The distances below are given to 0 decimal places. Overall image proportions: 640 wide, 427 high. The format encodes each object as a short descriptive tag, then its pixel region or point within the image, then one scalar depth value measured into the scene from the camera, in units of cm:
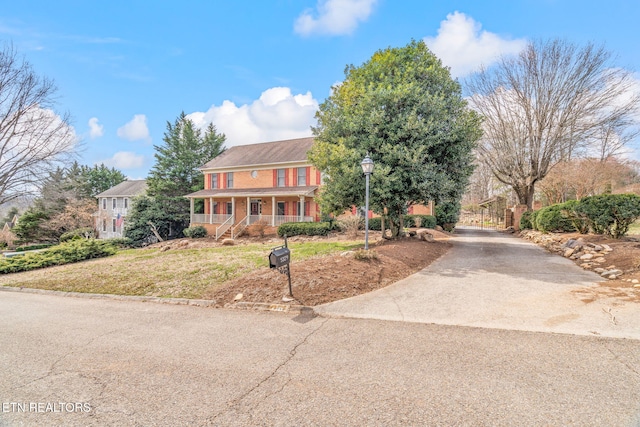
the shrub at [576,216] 1142
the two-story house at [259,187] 2345
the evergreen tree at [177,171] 2927
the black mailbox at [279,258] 550
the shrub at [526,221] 1853
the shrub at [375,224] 1952
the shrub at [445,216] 2300
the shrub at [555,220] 1320
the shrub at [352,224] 1588
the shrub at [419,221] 2031
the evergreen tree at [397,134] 1045
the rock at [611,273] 684
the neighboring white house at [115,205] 3653
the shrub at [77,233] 2830
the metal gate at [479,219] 3300
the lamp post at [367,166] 948
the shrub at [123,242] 2433
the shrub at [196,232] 2533
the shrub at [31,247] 2727
